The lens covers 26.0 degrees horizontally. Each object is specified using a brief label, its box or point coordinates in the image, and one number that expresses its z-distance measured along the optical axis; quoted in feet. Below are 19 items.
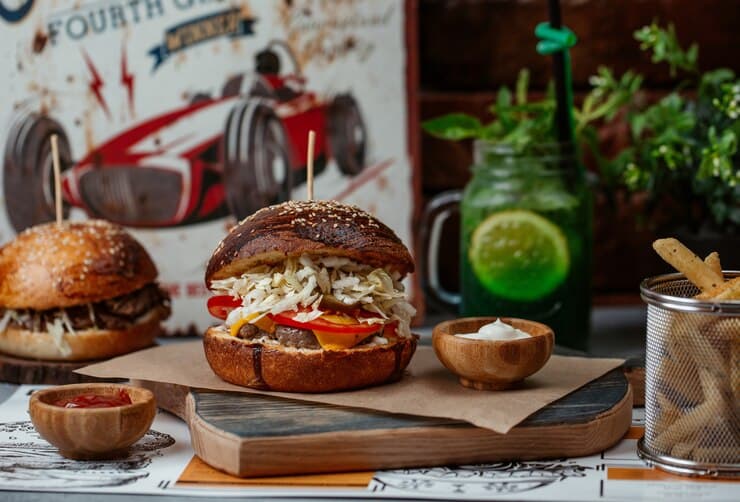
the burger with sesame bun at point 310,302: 2.58
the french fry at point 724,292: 2.38
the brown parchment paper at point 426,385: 2.48
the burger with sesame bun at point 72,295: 2.97
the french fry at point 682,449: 2.39
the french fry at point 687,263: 2.43
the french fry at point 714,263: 2.49
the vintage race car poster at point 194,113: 3.43
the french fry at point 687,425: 2.37
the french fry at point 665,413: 2.41
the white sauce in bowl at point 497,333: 2.60
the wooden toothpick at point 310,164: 2.78
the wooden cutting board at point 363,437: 2.38
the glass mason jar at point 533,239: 3.11
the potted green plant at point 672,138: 3.11
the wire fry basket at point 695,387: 2.35
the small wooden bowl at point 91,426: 2.42
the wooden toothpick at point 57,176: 3.03
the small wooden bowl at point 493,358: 2.55
